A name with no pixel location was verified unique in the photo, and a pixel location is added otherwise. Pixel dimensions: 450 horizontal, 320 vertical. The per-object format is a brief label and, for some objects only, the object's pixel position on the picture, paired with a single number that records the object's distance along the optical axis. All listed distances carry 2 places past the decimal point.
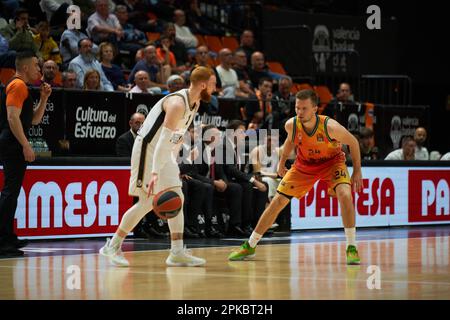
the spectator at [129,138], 14.52
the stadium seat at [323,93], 23.02
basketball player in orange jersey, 10.70
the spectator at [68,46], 16.72
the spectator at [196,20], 22.23
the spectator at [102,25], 17.73
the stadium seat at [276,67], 22.90
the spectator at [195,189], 14.91
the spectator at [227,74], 18.78
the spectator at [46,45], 16.45
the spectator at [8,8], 17.47
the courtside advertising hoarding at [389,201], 17.11
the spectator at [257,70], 20.36
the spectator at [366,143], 18.28
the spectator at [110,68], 16.67
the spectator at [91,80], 15.09
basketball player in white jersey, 9.74
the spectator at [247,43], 21.44
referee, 11.34
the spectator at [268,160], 16.27
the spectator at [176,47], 19.03
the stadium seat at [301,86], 22.17
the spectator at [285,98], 17.94
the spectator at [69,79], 14.99
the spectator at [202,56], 18.67
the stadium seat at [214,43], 22.06
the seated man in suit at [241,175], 15.70
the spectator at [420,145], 19.42
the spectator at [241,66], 19.94
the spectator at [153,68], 17.28
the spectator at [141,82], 16.09
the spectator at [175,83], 15.78
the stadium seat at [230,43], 22.52
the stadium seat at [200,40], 21.75
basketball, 9.57
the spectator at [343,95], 20.30
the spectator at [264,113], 17.38
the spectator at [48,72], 14.86
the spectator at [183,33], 20.44
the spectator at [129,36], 18.89
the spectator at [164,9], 21.33
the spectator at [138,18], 20.38
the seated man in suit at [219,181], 15.24
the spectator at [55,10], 17.75
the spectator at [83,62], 15.71
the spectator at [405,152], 18.66
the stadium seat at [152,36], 20.19
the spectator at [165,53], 18.52
